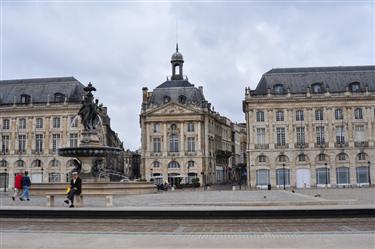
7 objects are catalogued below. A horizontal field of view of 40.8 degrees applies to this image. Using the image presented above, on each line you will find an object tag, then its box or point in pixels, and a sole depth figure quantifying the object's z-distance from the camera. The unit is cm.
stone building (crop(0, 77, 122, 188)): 7150
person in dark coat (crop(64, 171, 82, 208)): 1964
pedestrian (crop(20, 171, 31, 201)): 2595
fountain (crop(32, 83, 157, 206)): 2995
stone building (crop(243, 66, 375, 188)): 6450
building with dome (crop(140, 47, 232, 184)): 7169
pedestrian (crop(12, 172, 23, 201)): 2644
